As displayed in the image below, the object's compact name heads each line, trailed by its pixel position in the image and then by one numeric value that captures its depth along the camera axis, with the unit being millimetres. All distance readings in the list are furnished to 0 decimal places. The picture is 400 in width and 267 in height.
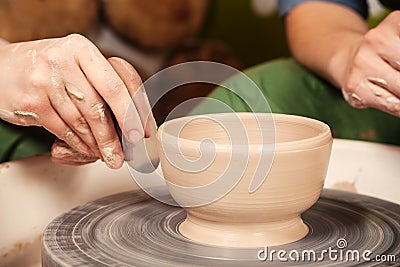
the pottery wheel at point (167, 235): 718
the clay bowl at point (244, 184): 721
